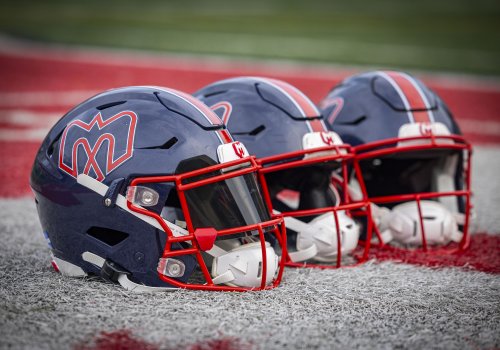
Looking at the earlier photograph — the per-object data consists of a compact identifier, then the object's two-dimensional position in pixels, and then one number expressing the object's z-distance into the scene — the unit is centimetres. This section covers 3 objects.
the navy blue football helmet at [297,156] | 341
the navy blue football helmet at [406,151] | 379
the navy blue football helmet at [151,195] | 288
